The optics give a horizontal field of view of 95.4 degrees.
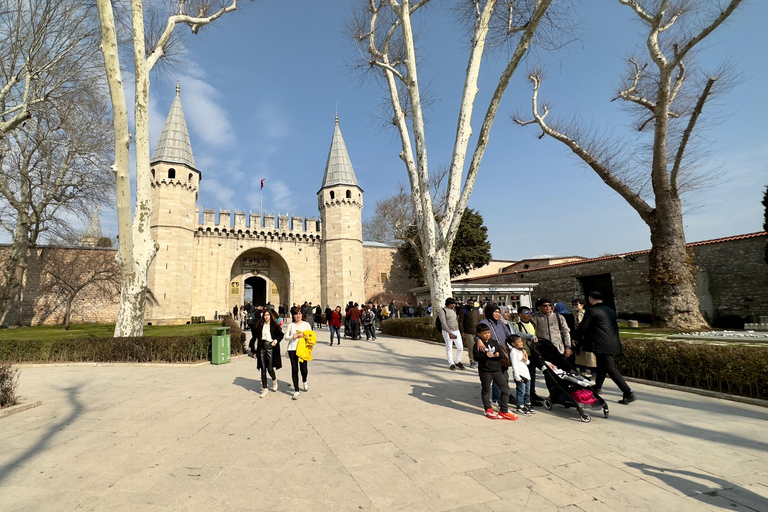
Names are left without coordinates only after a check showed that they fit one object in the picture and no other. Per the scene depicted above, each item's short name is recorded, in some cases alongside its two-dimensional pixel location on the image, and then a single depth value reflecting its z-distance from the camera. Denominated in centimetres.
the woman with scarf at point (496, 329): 505
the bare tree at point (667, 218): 1275
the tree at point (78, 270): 2284
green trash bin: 946
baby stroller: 442
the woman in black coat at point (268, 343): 620
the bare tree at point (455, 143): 978
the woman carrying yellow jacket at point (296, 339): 585
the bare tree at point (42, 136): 1272
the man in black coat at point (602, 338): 494
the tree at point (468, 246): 3019
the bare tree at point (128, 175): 1027
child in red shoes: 457
